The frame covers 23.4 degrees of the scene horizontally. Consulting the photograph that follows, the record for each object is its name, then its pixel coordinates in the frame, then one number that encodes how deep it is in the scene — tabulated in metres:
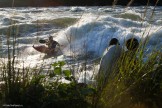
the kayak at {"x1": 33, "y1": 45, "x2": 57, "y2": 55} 8.71
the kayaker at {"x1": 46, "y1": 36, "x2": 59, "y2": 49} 9.42
